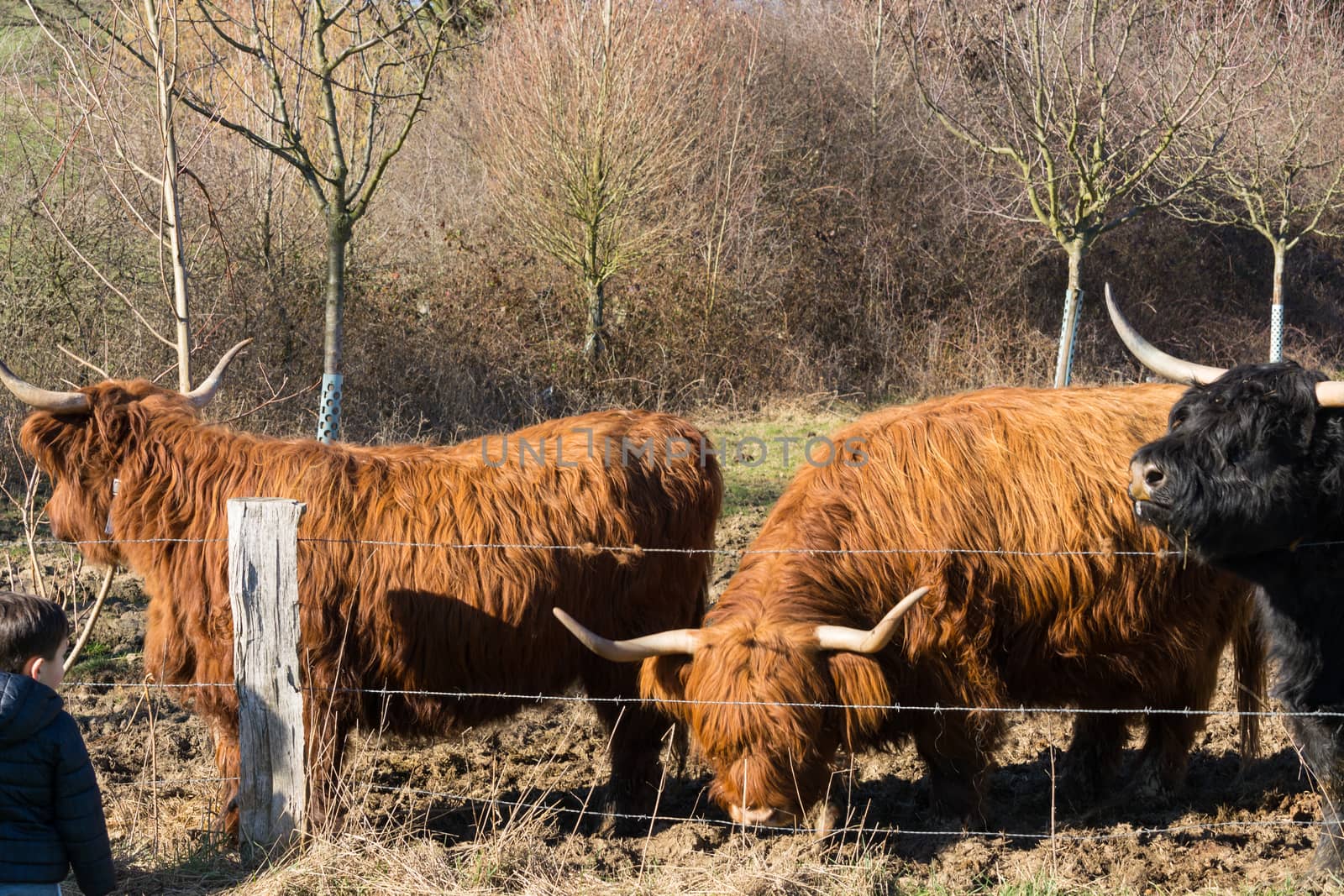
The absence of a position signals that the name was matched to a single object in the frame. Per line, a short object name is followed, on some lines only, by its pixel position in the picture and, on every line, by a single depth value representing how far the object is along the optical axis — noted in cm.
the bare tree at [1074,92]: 2323
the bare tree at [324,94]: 1455
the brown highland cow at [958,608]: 773
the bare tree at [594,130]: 2697
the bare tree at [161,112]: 1001
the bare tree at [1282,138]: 2768
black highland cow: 702
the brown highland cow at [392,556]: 824
